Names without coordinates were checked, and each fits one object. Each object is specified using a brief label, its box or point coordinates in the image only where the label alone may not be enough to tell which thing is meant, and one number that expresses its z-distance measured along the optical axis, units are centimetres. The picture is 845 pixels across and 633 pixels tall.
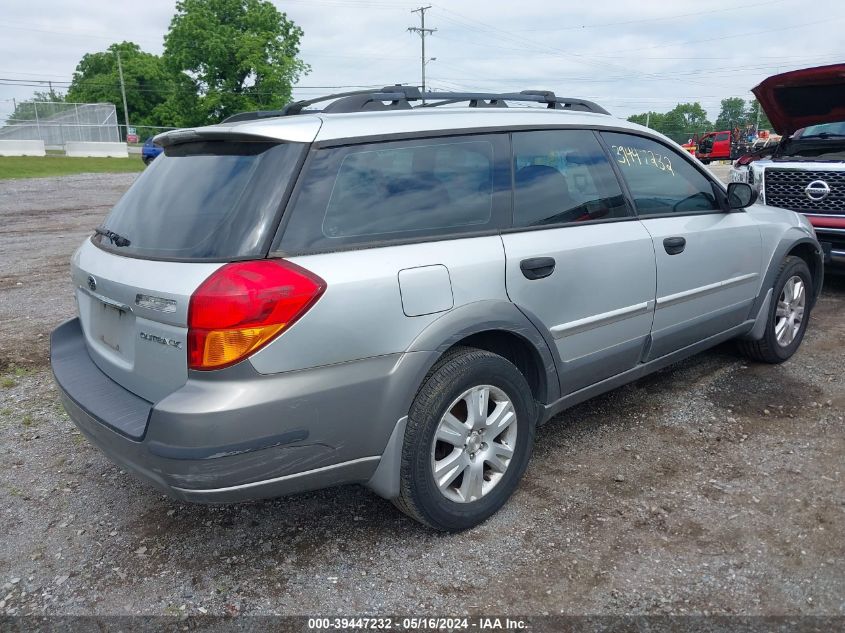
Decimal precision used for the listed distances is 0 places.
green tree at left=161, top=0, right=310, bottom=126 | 5416
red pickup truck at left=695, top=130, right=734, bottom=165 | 3812
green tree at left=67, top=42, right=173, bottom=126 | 7462
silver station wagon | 227
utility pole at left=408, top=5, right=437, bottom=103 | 6384
